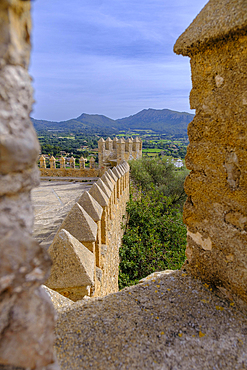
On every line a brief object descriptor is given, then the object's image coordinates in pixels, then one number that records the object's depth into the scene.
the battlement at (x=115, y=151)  16.38
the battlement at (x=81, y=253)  2.20
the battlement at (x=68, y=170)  15.90
